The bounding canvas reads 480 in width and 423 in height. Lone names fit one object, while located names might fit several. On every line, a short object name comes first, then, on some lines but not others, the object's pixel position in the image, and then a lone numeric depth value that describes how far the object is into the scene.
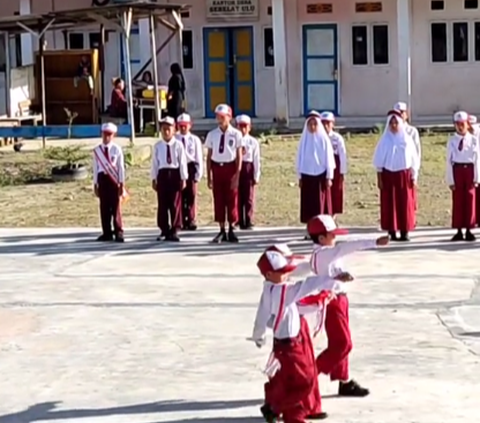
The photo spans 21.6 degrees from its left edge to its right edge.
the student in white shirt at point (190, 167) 16.88
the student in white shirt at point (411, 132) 15.61
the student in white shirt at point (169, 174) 15.96
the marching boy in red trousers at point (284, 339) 7.93
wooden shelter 25.61
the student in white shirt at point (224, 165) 15.66
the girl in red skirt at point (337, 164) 16.23
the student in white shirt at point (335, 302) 8.31
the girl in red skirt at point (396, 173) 15.43
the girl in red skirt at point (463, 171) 15.55
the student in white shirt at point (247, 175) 16.66
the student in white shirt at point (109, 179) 15.96
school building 30.86
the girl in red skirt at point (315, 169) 15.37
